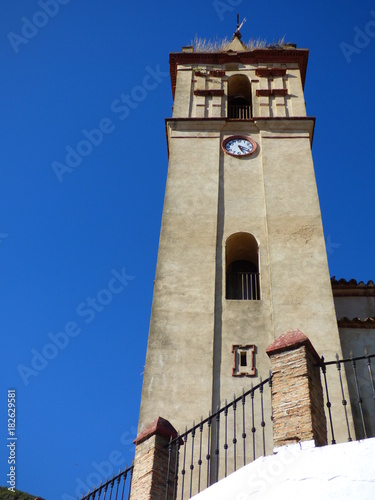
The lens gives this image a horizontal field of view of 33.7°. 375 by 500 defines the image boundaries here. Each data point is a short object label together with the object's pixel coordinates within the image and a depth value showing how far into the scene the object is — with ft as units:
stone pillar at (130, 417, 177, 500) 26.25
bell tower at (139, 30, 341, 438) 39.58
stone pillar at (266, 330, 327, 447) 22.81
